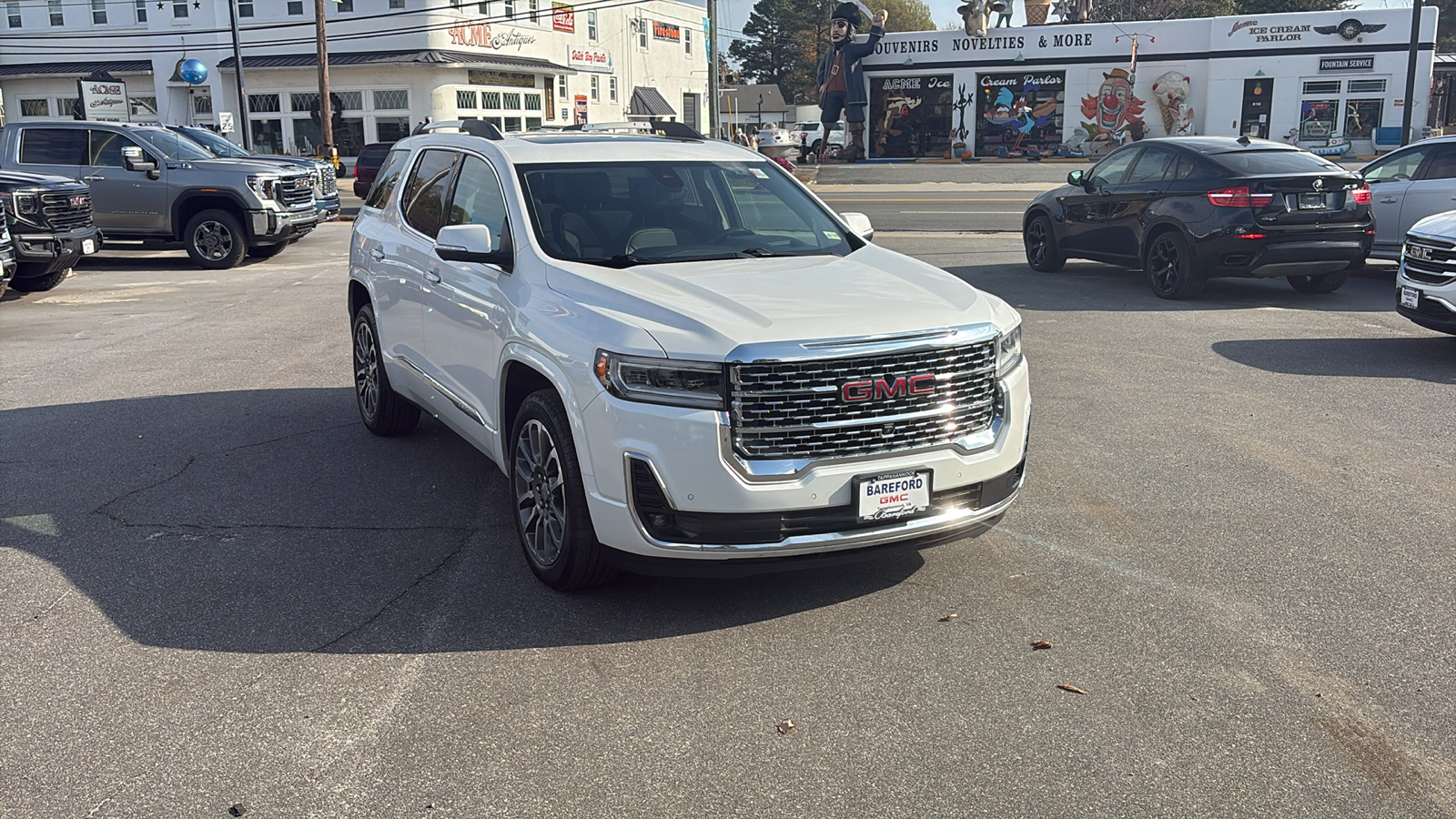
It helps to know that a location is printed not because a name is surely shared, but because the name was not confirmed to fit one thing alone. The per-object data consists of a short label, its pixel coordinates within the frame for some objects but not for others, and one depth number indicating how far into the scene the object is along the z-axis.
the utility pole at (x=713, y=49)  37.50
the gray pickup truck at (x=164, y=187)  17.72
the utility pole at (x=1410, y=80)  34.38
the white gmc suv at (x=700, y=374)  4.44
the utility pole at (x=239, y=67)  36.31
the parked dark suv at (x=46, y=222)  14.23
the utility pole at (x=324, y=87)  38.44
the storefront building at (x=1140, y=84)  47.38
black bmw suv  12.26
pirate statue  50.78
